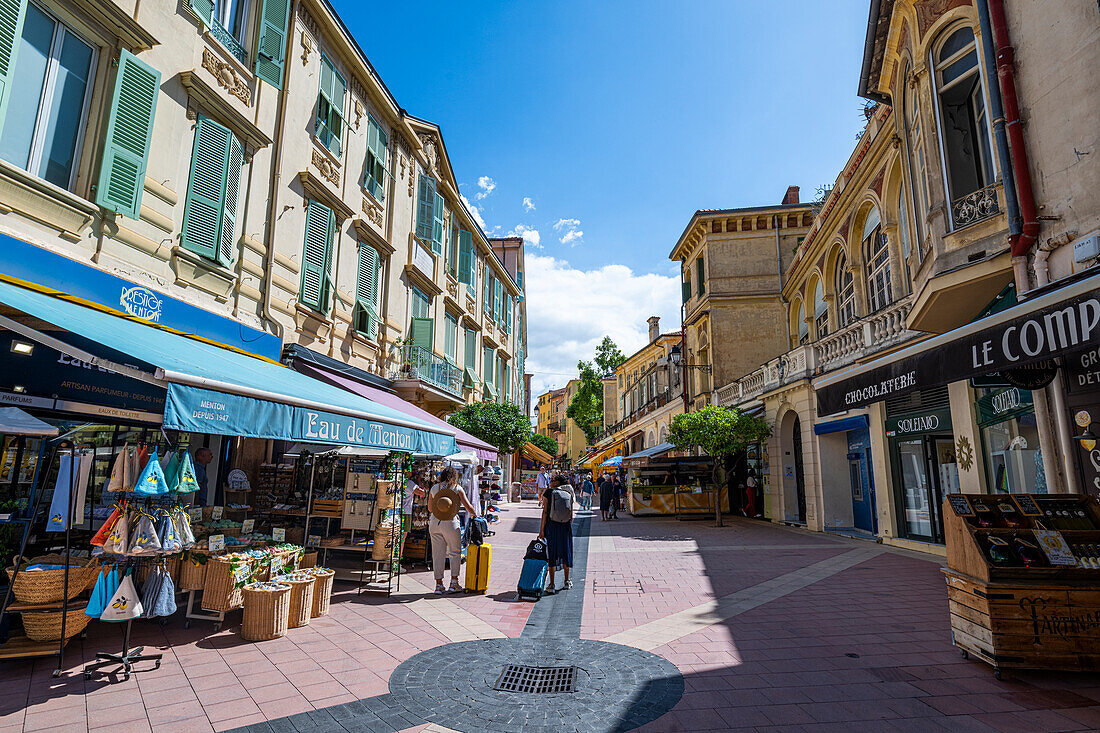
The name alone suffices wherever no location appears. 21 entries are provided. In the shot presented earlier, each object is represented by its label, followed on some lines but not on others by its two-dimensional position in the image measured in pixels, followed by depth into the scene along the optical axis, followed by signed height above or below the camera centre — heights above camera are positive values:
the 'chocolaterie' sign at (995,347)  4.30 +1.11
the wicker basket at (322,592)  6.43 -1.36
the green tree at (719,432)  17.80 +1.29
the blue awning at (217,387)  4.62 +0.76
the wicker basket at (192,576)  5.86 -1.08
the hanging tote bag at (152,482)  4.68 -0.11
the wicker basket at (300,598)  5.97 -1.32
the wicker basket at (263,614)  5.53 -1.37
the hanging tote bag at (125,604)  4.68 -1.10
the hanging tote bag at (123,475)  4.79 -0.05
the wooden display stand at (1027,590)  4.48 -0.90
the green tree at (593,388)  50.81 +7.97
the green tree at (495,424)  19.42 +1.65
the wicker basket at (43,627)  4.72 -1.29
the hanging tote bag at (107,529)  4.82 -0.51
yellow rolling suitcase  7.95 -1.36
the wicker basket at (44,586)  4.74 -0.97
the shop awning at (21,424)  6.28 +0.49
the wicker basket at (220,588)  5.77 -1.18
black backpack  8.02 -1.10
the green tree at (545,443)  46.28 +2.41
